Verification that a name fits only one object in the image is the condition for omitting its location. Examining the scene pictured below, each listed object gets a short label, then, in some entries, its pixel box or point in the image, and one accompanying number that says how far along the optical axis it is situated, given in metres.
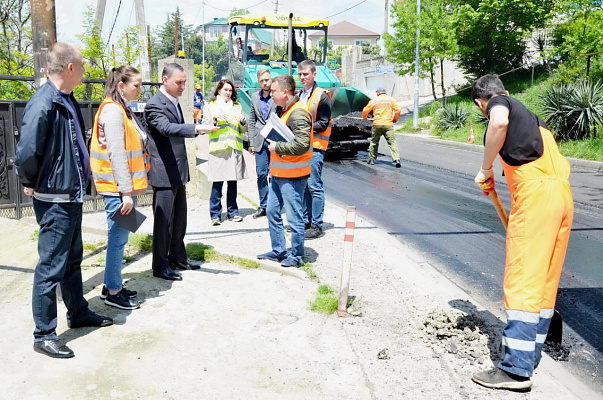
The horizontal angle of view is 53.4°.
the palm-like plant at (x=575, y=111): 16.50
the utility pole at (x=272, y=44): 17.21
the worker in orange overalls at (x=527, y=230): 3.65
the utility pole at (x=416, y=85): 25.84
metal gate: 7.85
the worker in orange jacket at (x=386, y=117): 14.06
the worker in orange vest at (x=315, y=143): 7.18
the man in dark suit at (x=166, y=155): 5.25
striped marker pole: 4.75
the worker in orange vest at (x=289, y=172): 5.69
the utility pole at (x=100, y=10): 17.12
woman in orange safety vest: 4.52
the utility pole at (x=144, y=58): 15.92
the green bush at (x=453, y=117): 23.38
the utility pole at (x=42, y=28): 5.02
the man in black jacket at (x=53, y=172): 3.78
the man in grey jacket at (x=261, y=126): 7.87
